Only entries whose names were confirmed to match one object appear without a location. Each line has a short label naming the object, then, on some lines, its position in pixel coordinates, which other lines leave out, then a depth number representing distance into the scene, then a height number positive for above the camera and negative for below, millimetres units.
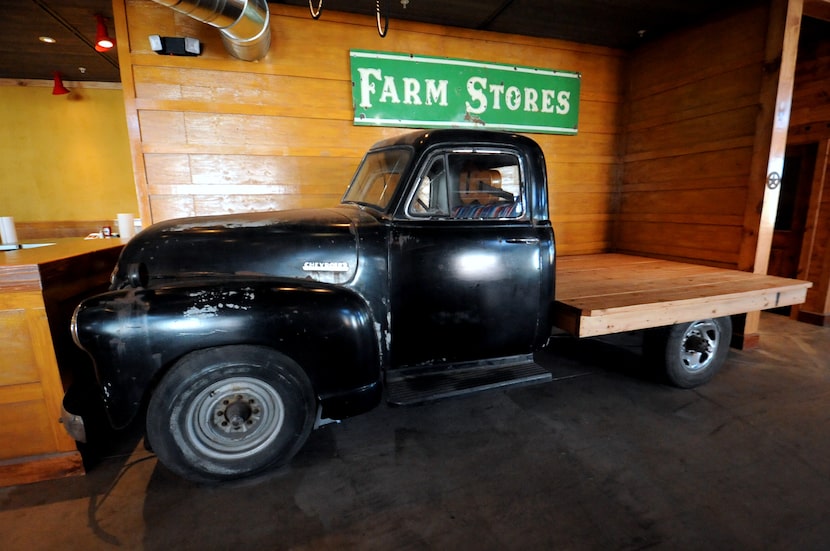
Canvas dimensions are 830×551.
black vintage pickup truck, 1847 -510
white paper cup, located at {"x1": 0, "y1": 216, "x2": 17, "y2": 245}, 2662 -134
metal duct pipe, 2568 +1336
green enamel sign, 3883 +1181
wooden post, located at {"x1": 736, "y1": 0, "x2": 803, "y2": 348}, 3379 +645
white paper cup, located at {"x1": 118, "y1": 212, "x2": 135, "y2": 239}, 3299 -139
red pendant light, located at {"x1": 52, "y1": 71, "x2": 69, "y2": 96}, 5902 +1813
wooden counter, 1896 -774
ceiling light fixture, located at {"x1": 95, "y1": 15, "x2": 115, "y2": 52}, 3836 +1673
